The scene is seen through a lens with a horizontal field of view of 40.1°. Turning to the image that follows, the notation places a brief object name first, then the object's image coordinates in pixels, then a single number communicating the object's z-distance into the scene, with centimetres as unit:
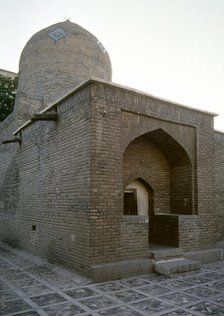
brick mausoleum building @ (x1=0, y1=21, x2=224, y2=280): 673
